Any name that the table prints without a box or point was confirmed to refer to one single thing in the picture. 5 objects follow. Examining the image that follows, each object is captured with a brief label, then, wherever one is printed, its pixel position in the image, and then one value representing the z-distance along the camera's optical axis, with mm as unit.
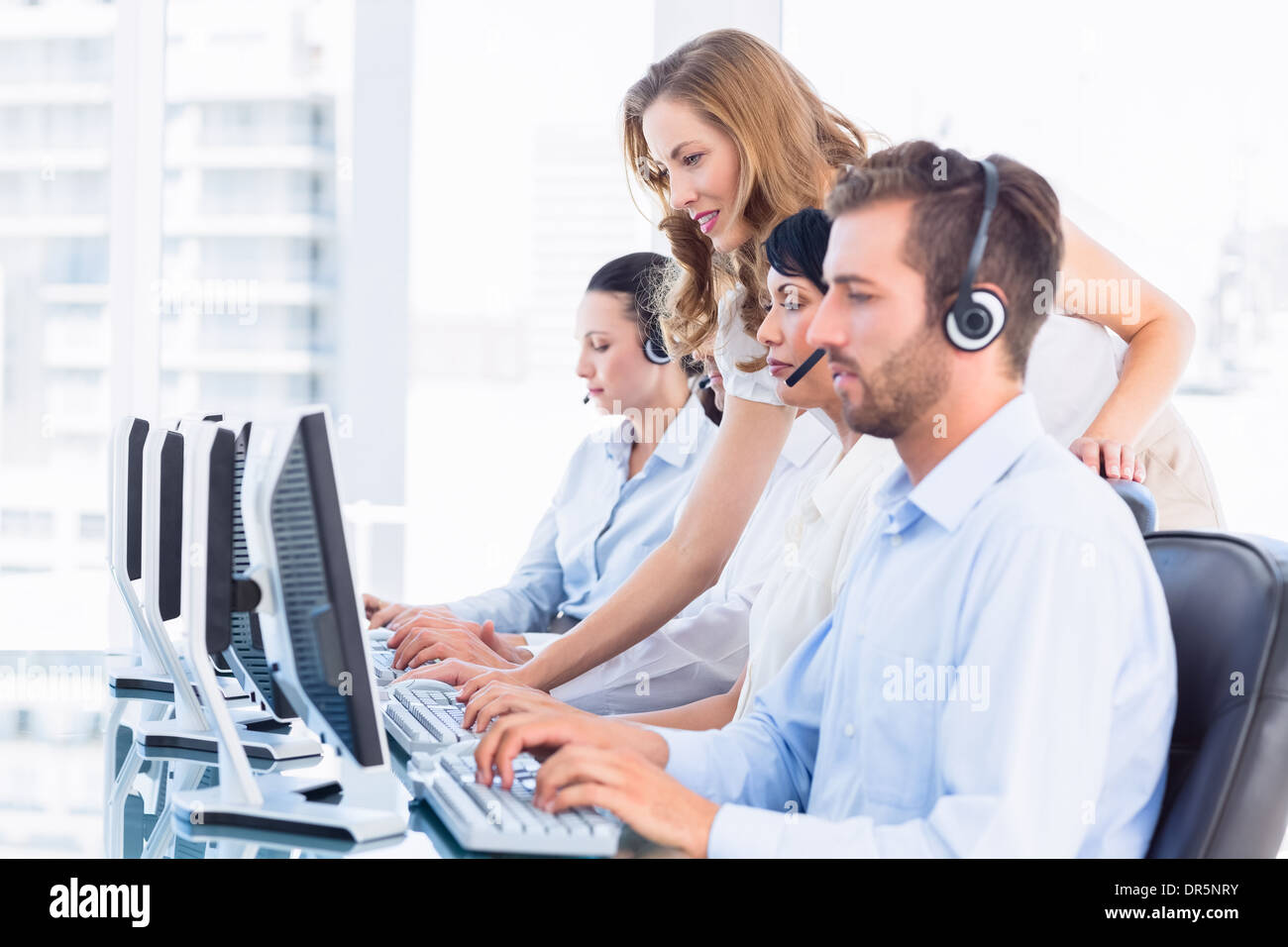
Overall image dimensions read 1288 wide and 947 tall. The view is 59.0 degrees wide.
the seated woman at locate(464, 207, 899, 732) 1431
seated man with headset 872
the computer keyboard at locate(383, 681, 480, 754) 1299
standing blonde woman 1576
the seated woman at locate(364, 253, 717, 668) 2447
